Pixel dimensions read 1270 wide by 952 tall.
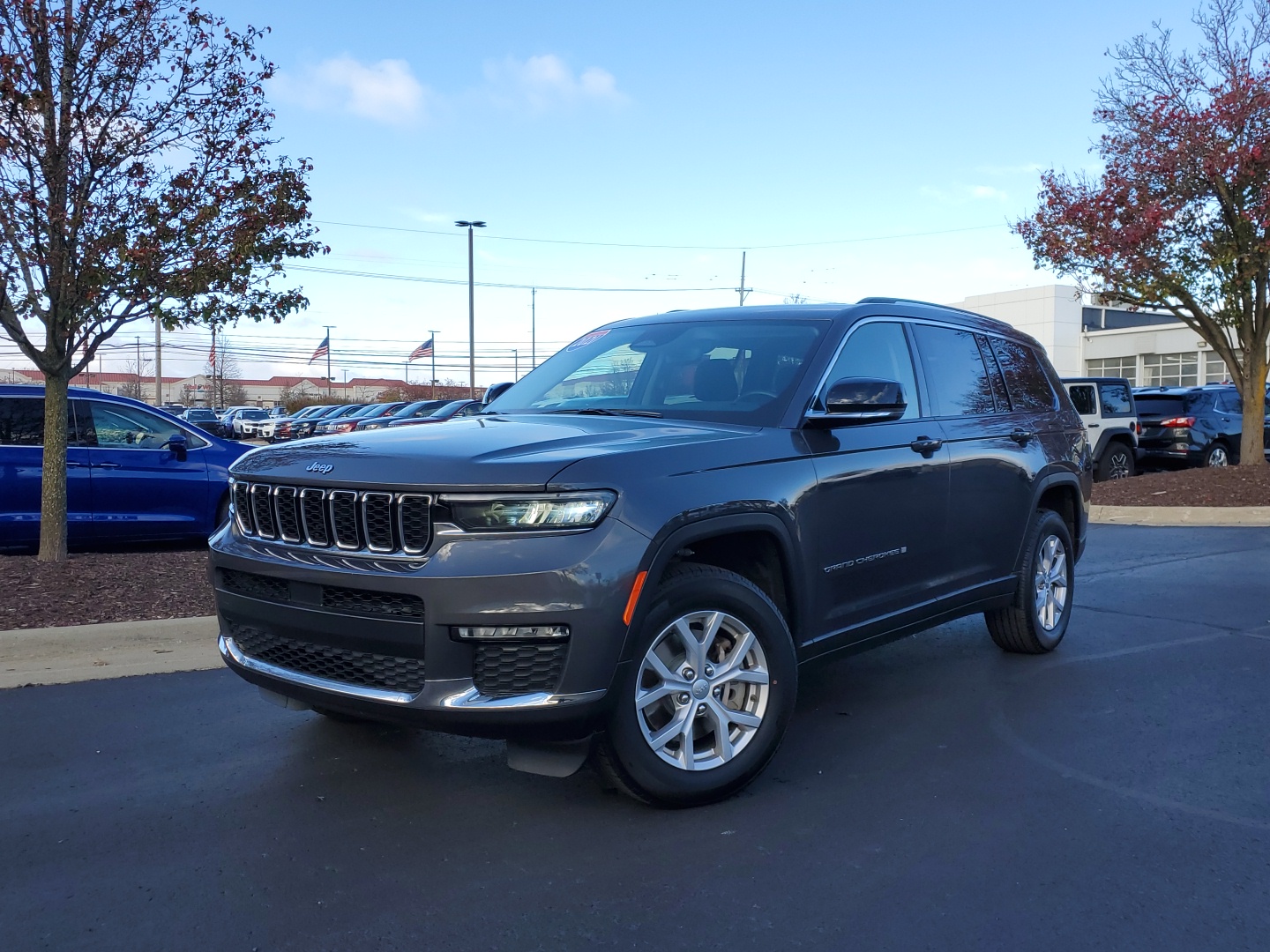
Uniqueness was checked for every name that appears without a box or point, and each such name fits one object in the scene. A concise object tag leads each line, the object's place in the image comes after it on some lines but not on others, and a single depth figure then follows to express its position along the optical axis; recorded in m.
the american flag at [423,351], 57.56
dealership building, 54.06
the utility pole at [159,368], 51.72
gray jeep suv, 3.50
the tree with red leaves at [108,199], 7.02
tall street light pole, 44.13
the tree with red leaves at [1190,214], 13.76
